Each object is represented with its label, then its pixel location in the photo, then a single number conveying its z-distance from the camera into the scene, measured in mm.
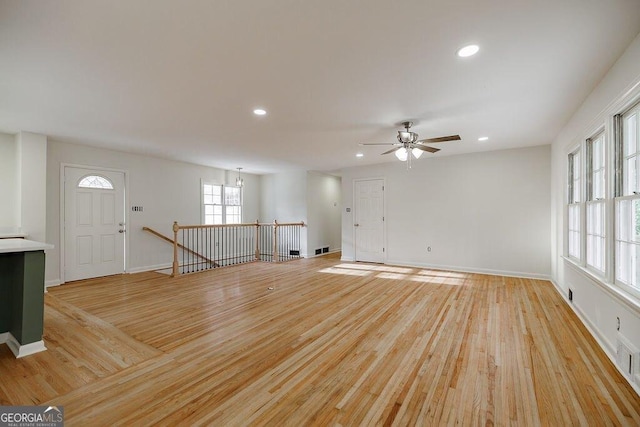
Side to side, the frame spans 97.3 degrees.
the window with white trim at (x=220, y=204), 7943
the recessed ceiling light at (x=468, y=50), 2296
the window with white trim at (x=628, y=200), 2316
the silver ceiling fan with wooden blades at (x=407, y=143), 4070
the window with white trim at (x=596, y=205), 3020
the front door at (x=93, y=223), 5406
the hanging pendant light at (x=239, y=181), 8477
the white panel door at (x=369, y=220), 7469
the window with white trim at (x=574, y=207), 3793
